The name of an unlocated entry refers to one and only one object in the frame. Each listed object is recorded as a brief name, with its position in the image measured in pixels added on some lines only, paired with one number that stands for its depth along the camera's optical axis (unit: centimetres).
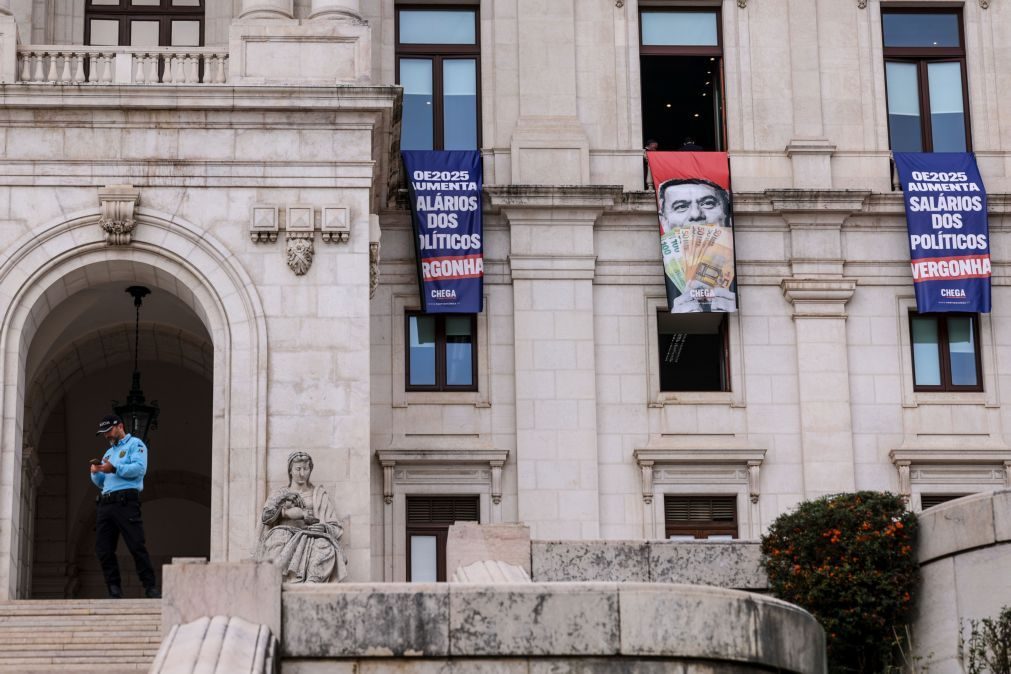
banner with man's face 3519
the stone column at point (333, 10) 3147
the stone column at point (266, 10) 3136
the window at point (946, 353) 3591
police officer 2686
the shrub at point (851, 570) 2528
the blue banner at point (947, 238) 3566
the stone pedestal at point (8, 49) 3023
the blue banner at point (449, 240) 3509
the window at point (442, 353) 3534
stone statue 2673
